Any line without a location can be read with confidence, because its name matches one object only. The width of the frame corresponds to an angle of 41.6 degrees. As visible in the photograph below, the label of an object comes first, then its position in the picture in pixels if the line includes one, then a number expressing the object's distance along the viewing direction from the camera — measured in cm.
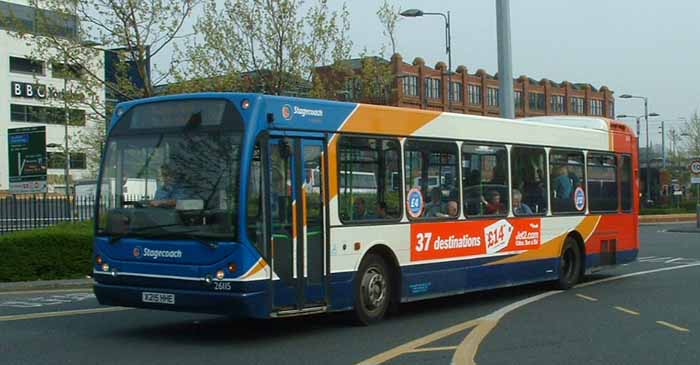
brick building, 8769
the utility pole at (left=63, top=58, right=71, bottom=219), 2317
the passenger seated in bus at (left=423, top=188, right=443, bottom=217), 1297
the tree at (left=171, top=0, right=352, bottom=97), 2492
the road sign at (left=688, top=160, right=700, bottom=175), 4184
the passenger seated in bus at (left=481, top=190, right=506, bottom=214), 1427
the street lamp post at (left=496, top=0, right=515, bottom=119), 2194
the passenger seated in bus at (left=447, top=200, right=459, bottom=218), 1338
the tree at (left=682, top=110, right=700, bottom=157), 7494
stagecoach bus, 1005
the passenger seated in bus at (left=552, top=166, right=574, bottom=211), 1612
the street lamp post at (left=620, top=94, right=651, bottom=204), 6230
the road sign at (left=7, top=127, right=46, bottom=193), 2434
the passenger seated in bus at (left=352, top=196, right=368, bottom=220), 1155
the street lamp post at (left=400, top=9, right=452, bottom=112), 3142
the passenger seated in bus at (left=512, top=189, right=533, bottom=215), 1491
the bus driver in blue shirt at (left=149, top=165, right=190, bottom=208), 1027
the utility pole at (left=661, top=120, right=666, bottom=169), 8056
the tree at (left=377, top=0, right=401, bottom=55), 2875
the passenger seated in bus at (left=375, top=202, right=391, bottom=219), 1199
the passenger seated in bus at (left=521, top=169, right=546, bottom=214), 1519
